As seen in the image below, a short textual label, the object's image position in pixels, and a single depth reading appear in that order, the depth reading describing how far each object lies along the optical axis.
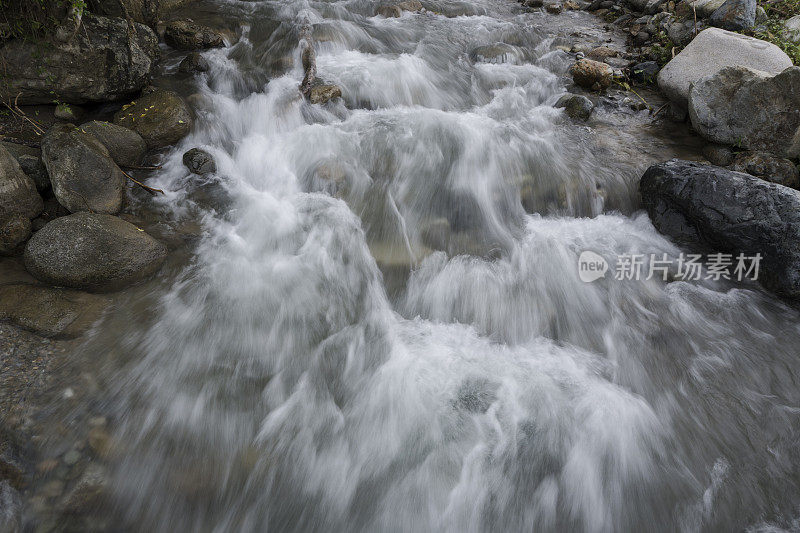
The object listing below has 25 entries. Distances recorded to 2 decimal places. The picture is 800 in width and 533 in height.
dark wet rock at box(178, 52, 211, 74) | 6.69
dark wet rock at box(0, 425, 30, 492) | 2.73
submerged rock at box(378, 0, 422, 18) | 9.77
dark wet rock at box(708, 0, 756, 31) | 7.58
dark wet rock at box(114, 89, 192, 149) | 5.42
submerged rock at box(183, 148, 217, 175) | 5.31
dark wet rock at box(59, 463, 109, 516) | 2.70
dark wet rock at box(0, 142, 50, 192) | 4.26
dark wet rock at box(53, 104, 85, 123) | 5.09
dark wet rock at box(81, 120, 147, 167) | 4.91
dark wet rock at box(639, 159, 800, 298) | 4.25
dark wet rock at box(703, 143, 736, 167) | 5.84
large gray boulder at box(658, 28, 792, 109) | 6.38
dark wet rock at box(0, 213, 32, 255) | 3.83
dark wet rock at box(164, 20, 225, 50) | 7.24
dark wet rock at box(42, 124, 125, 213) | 4.20
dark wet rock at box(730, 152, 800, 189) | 5.29
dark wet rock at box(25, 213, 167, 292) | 3.71
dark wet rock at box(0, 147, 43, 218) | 3.85
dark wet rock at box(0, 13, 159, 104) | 4.87
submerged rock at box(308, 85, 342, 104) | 6.55
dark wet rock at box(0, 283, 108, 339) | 3.41
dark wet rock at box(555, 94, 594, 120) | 7.04
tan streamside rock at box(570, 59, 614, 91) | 7.66
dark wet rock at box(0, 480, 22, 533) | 2.60
